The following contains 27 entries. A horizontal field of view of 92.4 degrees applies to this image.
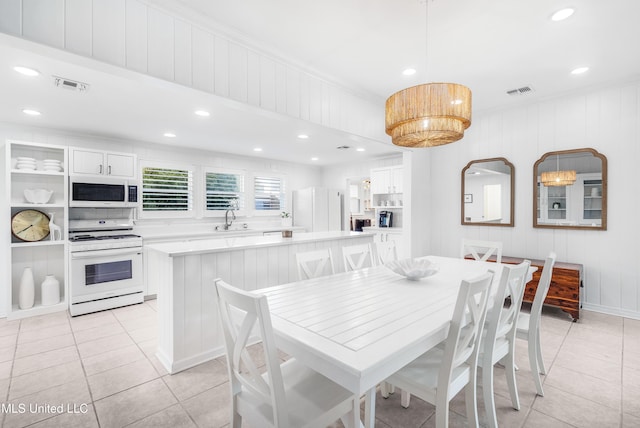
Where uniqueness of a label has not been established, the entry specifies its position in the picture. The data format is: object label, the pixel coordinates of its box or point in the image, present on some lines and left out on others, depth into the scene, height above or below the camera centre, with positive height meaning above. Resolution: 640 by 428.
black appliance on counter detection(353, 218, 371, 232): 7.80 -0.29
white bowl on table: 2.23 -0.42
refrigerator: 6.75 +0.09
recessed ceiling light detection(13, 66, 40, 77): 2.52 +1.18
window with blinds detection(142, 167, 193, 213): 5.12 +0.41
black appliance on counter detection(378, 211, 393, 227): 6.27 -0.13
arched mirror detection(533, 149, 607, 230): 3.60 +0.28
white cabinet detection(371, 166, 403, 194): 5.89 +0.65
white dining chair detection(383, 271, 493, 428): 1.37 -0.79
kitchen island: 2.46 -0.62
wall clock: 3.83 -0.16
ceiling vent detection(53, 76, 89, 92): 2.72 +1.17
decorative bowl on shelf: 3.90 +0.22
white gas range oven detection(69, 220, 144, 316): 3.81 -0.73
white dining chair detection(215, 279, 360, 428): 1.12 -0.79
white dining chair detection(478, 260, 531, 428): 1.64 -0.73
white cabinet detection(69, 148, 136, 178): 4.09 +0.70
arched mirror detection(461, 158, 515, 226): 4.25 +0.29
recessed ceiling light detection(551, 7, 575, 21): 2.22 +1.47
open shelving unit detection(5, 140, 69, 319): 3.70 -0.08
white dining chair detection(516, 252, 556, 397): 2.00 -0.81
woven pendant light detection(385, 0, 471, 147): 1.95 +0.66
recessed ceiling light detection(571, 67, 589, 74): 3.14 +1.47
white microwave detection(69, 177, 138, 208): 4.08 +0.28
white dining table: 1.13 -0.52
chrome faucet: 5.99 -0.10
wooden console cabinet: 3.35 -0.84
